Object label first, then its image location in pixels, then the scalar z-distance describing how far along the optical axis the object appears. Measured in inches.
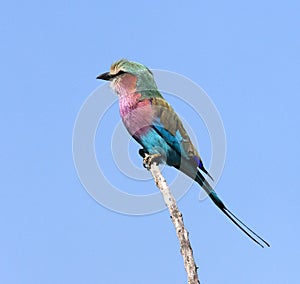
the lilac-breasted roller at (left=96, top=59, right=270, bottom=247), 475.2
